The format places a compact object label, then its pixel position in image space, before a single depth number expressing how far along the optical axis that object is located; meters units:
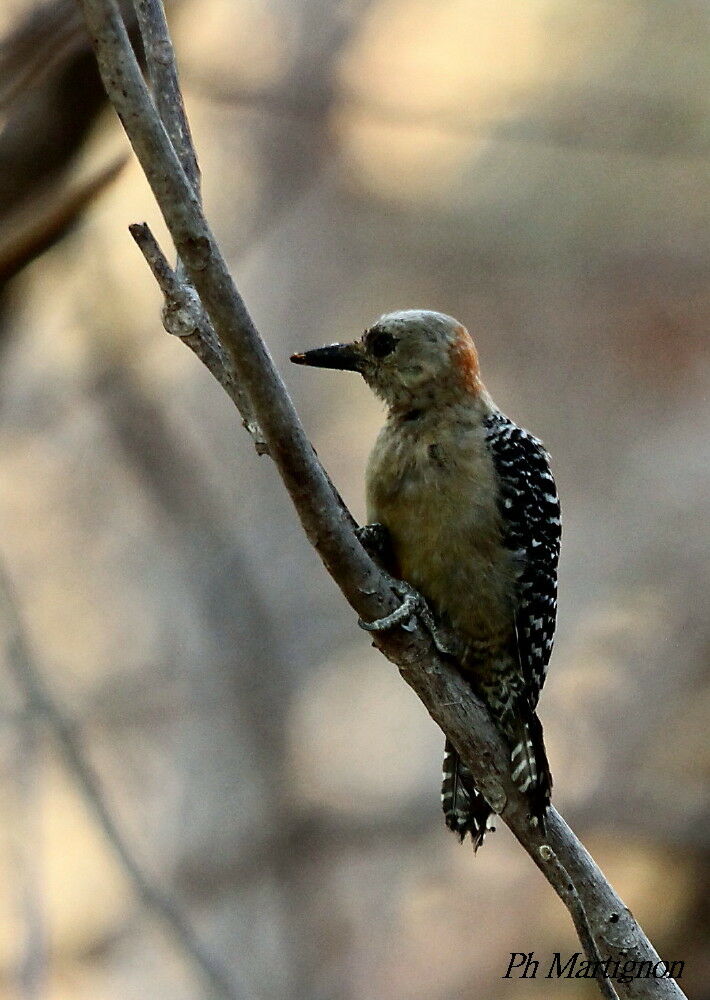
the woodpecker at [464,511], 4.63
